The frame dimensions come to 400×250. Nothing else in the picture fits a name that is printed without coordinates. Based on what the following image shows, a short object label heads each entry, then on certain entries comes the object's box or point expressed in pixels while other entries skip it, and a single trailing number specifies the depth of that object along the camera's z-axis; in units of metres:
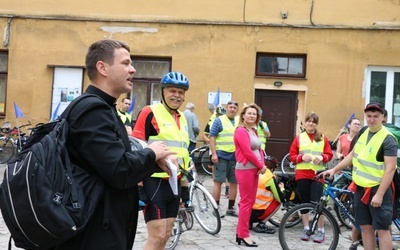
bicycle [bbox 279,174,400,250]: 6.25
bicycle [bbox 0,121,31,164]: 14.83
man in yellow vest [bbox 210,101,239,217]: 8.68
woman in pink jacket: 6.60
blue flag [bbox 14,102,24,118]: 13.71
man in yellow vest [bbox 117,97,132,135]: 10.40
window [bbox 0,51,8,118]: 15.32
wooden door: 14.68
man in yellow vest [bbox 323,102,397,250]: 5.27
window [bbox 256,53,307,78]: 14.62
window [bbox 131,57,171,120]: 15.13
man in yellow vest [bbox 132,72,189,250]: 4.30
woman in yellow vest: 7.39
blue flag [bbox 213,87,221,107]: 13.80
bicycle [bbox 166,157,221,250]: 7.12
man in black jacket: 2.35
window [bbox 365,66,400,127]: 14.32
